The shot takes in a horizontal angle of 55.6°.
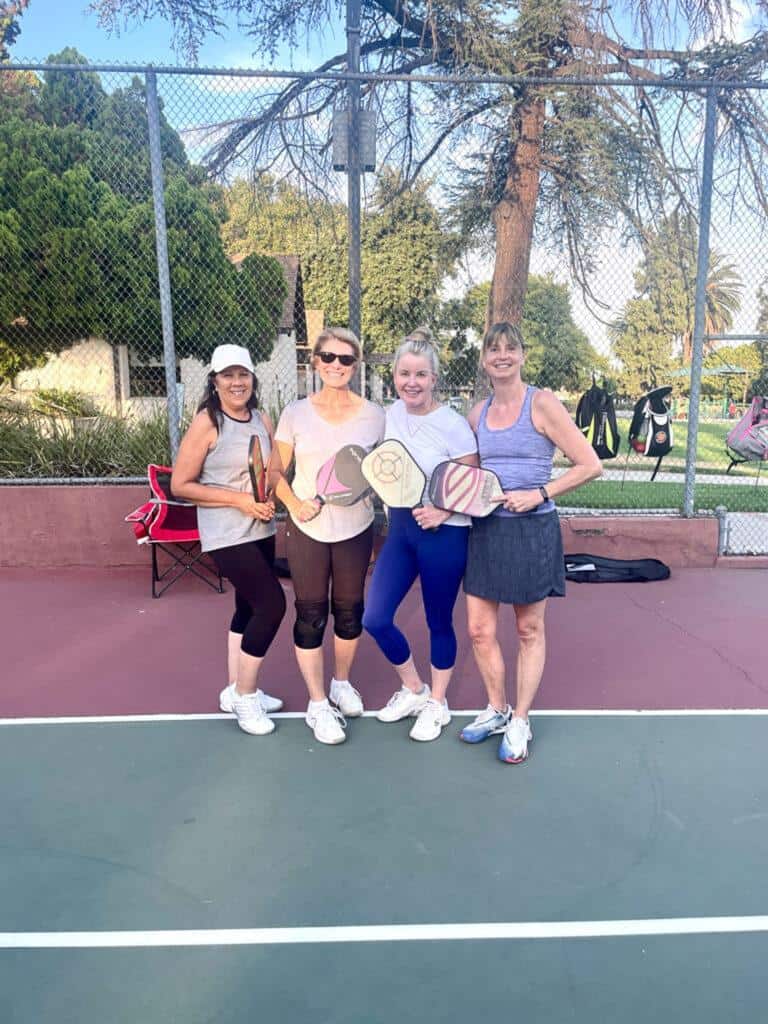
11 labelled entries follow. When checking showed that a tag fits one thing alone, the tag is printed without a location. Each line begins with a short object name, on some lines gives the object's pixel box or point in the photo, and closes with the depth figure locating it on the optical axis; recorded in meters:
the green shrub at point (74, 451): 6.85
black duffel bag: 6.29
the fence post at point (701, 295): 6.32
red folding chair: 5.76
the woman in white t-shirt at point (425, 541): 3.17
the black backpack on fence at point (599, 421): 6.88
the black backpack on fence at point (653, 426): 7.03
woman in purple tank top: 3.04
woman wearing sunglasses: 3.26
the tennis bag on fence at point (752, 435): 7.13
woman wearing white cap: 3.34
